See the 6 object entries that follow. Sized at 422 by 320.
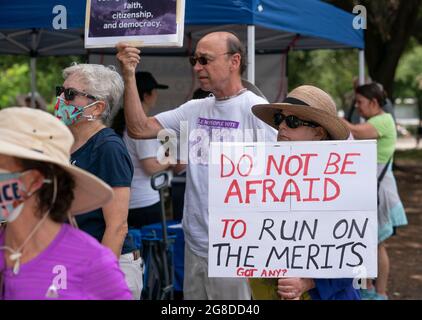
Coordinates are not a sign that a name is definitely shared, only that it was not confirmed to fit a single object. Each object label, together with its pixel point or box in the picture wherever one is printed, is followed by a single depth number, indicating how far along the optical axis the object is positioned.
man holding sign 8.09
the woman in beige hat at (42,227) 4.49
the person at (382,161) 13.30
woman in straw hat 6.34
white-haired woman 6.59
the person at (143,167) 11.09
